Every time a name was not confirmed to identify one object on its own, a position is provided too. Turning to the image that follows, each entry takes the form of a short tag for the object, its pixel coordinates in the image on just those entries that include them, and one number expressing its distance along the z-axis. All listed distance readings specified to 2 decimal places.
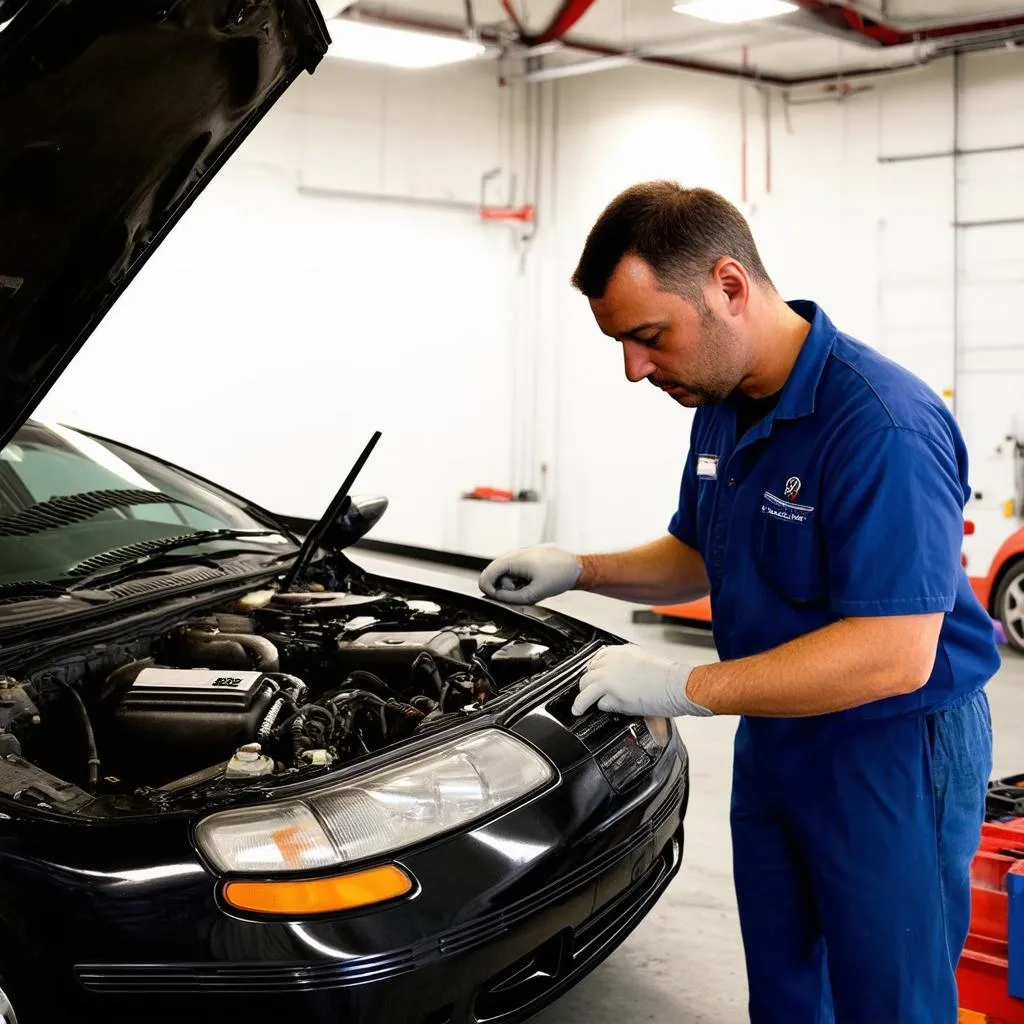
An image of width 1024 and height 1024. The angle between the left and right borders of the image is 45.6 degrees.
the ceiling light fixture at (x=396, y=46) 5.84
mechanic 1.63
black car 1.60
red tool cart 2.22
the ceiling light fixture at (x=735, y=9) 5.61
